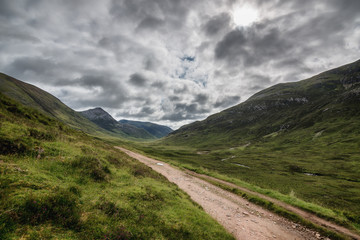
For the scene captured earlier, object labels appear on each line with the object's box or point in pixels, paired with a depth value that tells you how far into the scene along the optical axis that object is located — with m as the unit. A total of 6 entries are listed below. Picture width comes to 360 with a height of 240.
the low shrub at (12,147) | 11.04
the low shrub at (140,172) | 19.87
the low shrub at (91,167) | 13.48
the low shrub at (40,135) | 15.44
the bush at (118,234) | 7.43
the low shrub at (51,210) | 6.40
